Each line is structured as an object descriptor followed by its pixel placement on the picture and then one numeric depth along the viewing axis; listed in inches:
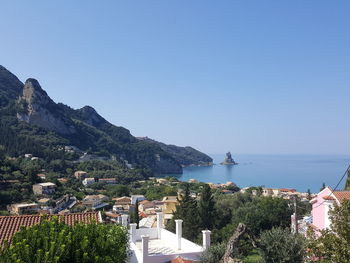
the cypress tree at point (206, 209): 1127.0
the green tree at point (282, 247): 386.0
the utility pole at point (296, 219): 540.4
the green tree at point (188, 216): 1056.8
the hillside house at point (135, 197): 2486.0
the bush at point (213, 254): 394.3
